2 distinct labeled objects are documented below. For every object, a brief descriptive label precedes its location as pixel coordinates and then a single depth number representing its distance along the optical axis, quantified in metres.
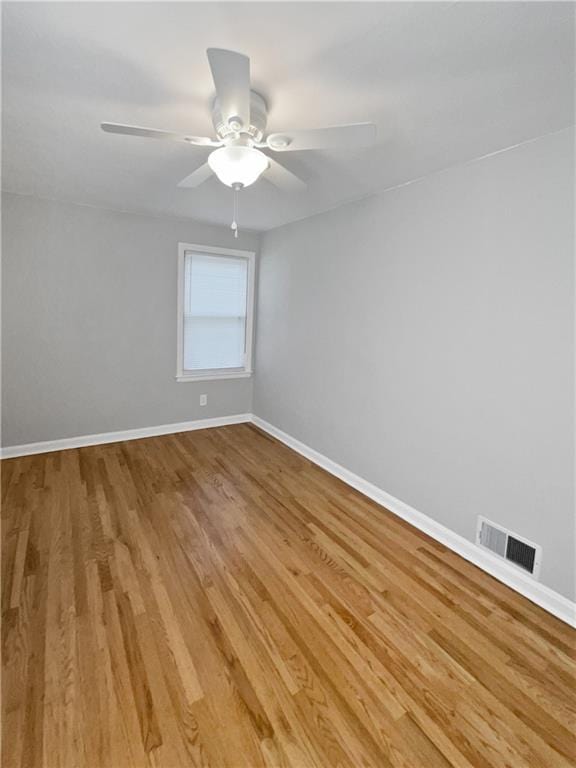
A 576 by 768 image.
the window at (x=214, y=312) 4.14
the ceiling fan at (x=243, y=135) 1.36
